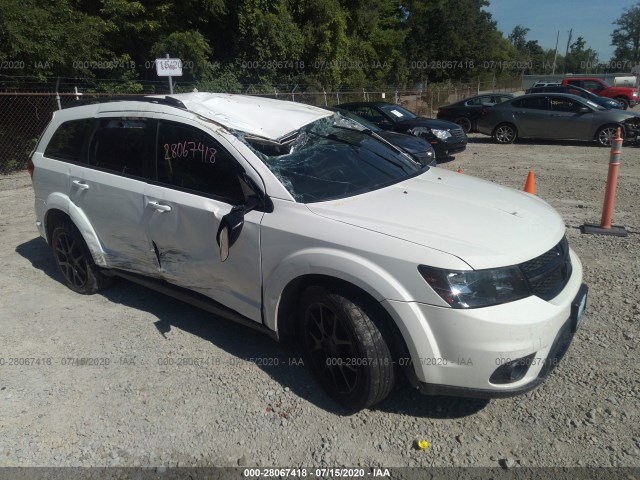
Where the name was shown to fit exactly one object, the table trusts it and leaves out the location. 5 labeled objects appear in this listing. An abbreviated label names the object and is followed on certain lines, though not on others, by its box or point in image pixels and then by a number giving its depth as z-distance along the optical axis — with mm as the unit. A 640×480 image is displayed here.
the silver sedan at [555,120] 13692
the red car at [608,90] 27188
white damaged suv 2559
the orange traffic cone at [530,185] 6470
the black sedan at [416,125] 11992
